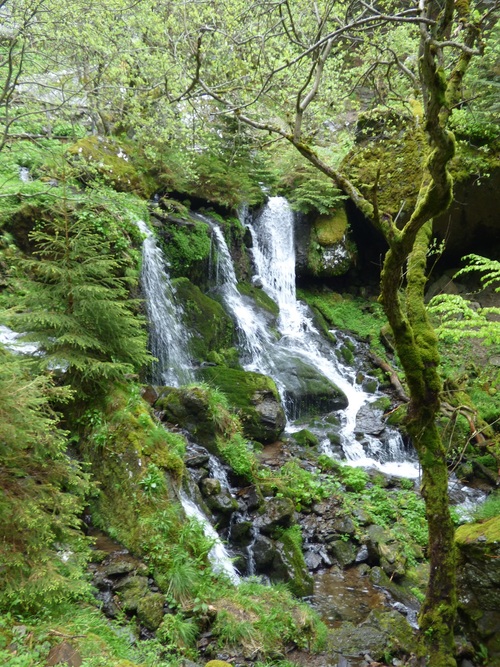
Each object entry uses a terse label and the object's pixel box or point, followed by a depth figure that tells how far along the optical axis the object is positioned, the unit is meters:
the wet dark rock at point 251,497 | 6.78
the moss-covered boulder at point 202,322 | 11.09
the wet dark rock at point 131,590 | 3.89
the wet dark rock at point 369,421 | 11.13
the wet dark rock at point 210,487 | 6.32
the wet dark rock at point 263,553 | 6.08
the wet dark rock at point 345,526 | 7.29
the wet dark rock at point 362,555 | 6.88
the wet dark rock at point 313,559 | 6.73
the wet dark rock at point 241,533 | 6.23
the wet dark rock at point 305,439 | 10.20
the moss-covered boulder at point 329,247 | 16.22
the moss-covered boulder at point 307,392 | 11.63
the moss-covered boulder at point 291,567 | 6.02
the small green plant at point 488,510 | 6.16
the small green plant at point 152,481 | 4.79
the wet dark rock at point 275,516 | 6.50
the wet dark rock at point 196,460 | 6.69
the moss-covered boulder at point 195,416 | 7.50
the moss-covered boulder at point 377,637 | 4.80
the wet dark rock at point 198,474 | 6.53
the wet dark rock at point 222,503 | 6.25
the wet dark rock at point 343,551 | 6.81
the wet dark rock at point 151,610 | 3.84
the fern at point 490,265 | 6.46
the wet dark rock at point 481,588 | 4.17
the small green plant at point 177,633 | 3.73
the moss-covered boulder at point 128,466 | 4.69
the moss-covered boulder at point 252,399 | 9.51
